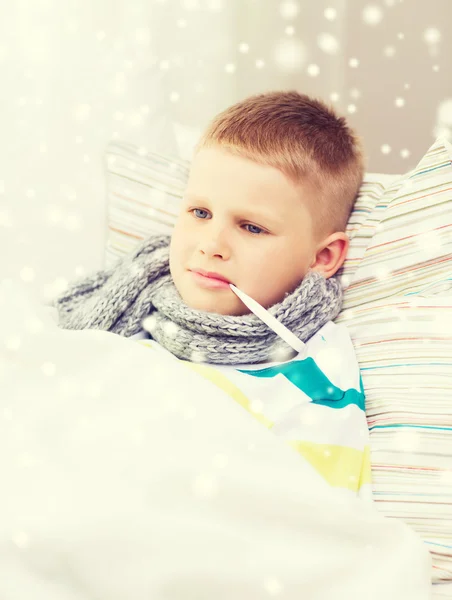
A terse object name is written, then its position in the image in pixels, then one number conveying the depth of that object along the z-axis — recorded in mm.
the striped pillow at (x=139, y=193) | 1104
